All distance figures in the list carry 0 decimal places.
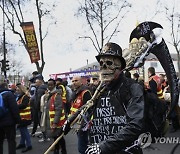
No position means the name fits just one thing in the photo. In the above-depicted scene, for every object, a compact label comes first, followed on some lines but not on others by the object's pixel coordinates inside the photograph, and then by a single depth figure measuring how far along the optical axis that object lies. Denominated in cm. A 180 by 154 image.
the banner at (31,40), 2078
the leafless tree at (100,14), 2444
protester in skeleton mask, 262
